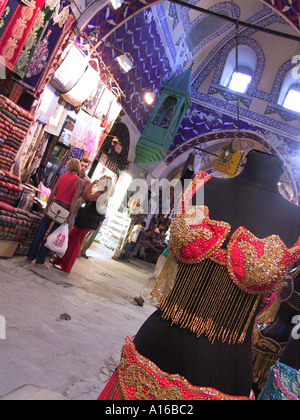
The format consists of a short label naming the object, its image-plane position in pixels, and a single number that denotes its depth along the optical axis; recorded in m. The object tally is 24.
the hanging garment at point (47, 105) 5.60
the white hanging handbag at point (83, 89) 6.30
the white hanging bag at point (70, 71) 5.74
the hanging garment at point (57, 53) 5.21
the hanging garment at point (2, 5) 4.09
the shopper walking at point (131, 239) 10.56
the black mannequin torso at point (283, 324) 1.89
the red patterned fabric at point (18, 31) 4.38
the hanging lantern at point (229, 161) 11.45
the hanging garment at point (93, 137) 7.23
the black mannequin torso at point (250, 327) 1.15
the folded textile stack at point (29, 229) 4.84
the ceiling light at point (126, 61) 7.07
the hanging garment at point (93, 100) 7.12
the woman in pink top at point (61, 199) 4.43
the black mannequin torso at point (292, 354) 1.42
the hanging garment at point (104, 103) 7.41
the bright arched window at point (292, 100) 13.33
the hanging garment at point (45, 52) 4.94
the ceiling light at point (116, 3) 5.97
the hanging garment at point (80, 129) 6.89
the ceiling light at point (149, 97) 9.62
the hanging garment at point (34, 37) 4.66
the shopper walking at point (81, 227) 4.91
